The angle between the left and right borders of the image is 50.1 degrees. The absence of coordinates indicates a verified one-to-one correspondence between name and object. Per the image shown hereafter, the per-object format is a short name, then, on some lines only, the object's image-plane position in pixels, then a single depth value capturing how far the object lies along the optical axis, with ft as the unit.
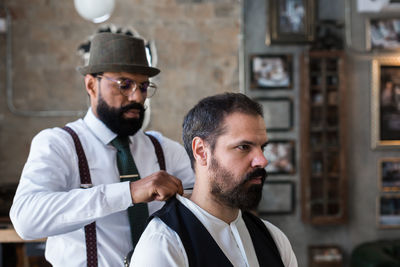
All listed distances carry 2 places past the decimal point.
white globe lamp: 11.59
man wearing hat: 5.10
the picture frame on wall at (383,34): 15.97
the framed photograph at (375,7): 15.44
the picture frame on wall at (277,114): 15.76
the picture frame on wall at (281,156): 15.78
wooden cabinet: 15.11
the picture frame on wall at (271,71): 15.66
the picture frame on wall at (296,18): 15.34
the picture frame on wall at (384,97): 16.05
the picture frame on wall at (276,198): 15.88
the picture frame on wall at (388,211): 16.34
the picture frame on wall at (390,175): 16.31
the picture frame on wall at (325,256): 15.69
